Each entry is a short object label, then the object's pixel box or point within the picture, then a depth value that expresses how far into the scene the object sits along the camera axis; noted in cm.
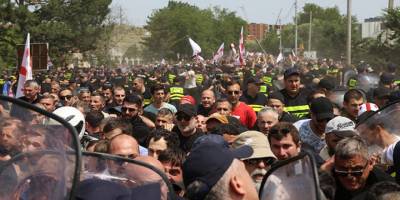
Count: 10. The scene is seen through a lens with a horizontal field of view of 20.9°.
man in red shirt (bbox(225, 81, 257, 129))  1292
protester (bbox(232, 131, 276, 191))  629
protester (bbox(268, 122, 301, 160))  751
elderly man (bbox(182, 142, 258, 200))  373
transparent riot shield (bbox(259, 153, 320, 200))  313
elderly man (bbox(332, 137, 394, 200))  579
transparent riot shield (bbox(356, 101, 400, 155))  547
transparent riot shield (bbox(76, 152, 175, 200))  325
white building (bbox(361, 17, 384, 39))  10513
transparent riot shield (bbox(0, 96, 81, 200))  287
